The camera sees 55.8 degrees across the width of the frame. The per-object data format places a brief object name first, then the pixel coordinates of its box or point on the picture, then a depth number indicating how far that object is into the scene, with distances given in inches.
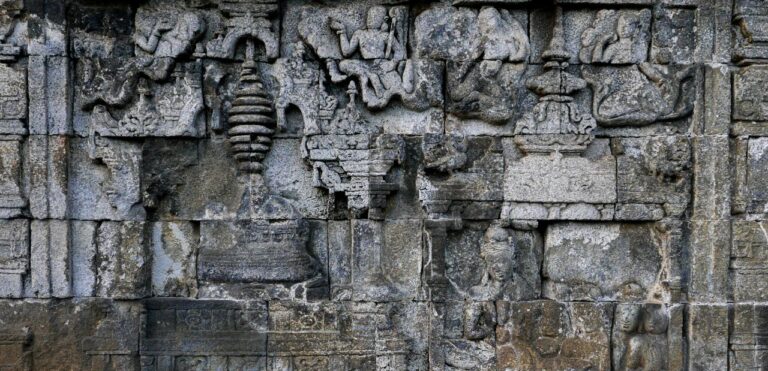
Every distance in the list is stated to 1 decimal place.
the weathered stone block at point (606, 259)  243.6
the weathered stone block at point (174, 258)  239.8
